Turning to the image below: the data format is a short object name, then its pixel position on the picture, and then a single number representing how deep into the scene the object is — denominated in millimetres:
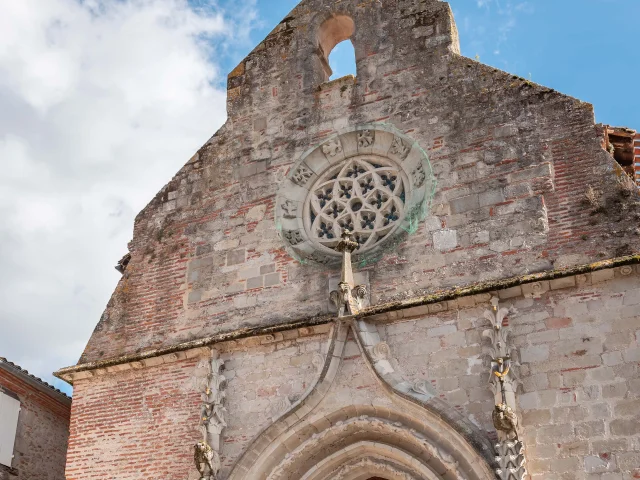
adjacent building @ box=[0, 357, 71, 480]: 12098
